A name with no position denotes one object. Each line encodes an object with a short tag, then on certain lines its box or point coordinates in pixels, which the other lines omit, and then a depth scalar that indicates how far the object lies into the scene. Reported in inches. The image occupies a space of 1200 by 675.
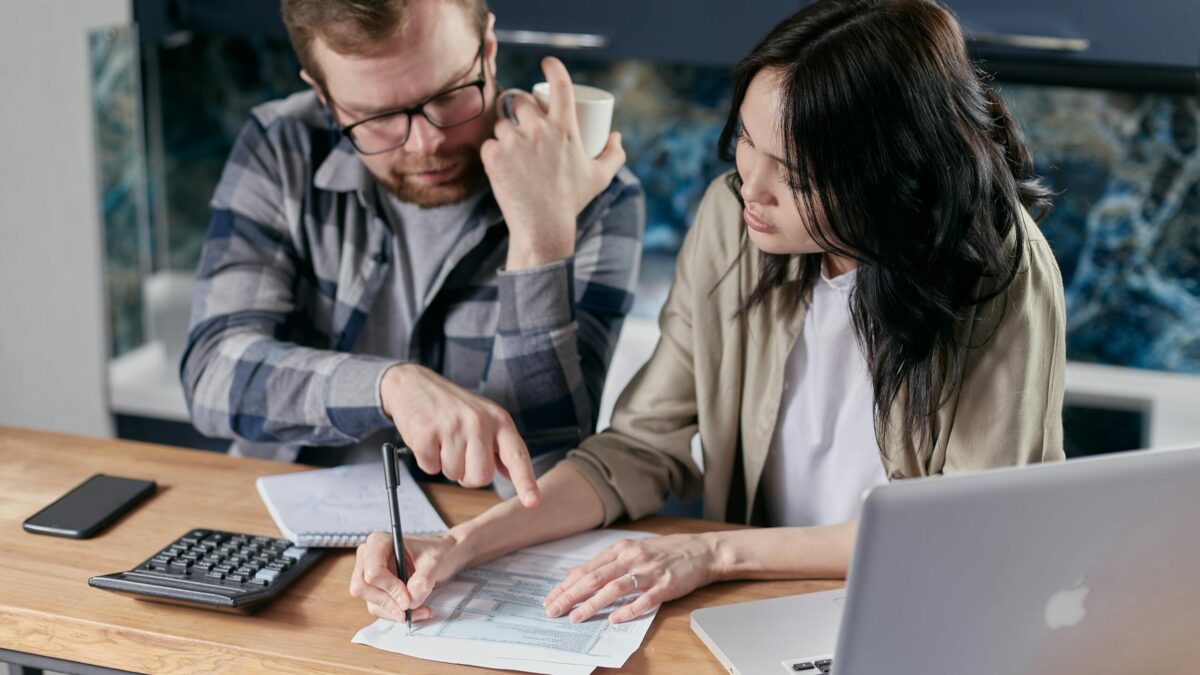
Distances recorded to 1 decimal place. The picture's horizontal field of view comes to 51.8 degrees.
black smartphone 52.2
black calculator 46.0
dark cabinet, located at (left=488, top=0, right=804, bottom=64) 87.4
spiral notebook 51.7
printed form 43.4
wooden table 44.0
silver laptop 34.8
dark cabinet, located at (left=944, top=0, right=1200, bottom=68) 80.7
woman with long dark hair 47.8
